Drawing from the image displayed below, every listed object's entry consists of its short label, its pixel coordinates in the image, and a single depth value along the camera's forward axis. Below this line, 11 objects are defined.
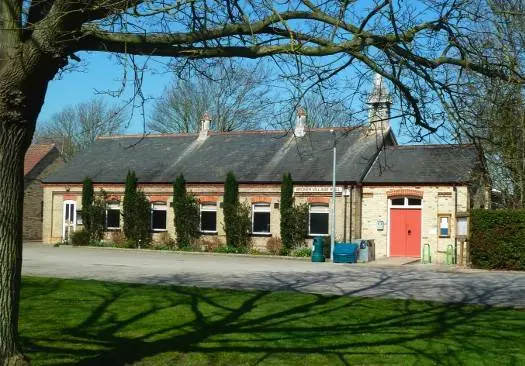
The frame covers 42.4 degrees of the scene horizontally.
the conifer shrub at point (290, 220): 31.92
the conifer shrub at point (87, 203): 37.12
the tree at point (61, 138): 56.03
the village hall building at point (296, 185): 30.52
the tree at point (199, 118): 46.41
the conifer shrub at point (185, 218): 34.59
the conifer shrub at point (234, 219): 33.31
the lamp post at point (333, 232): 29.72
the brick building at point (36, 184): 42.81
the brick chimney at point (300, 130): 35.11
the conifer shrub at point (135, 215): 35.66
